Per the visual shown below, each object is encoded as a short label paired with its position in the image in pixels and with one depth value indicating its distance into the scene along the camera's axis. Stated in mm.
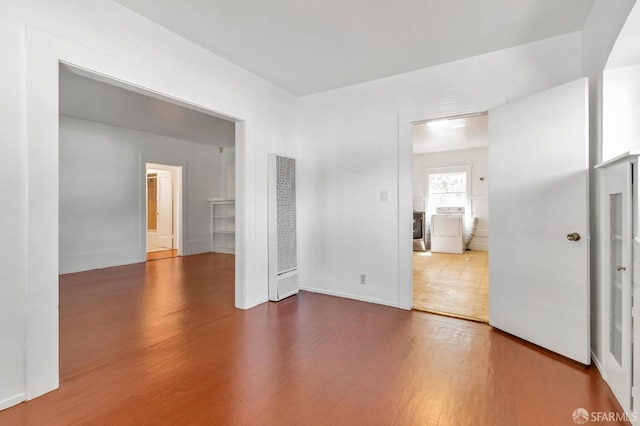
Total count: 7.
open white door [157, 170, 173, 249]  8117
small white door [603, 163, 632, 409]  1606
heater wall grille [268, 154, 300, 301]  3639
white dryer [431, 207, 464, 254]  7434
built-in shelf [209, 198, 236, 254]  7679
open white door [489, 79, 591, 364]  2203
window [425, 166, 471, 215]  8047
